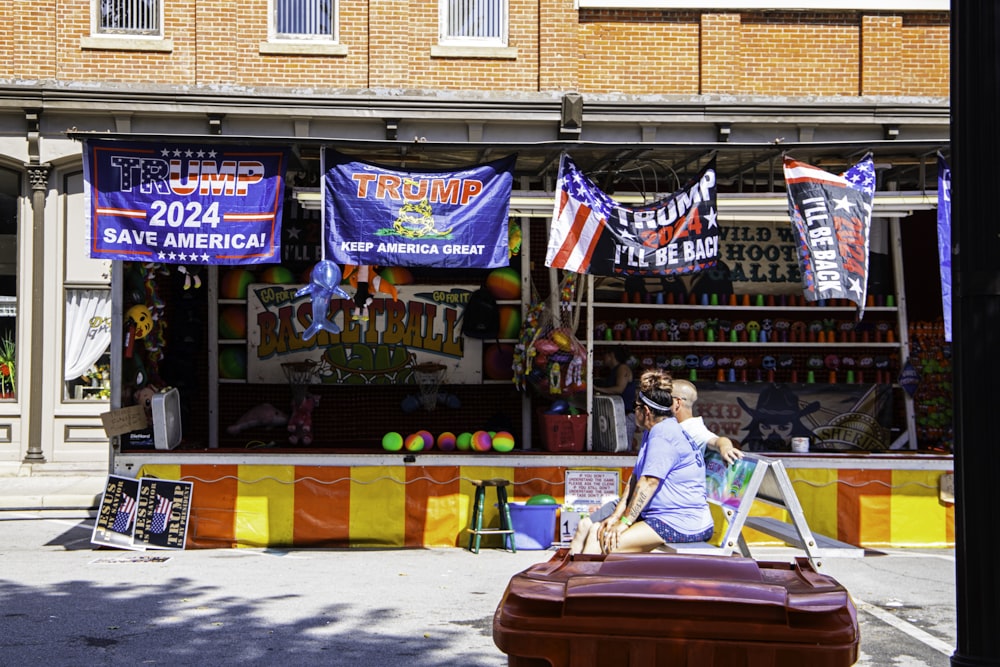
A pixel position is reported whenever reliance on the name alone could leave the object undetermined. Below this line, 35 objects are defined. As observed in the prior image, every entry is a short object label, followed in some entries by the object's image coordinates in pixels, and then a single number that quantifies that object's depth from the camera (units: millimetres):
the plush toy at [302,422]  13383
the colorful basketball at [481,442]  11332
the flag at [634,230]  10727
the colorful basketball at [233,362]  13945
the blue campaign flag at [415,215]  10594
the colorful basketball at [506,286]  13914
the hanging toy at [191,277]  12008
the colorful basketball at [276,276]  13867
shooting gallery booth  10609
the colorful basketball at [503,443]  11266
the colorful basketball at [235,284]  13883
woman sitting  7078
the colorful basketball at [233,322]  13938
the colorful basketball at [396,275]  13758
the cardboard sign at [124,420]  10500
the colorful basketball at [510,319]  13945
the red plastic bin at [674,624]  3879
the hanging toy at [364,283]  11758
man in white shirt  8102
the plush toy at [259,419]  13688
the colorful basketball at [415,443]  11297
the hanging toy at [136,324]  11180
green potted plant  16297
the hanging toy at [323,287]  10521
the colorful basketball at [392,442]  11227
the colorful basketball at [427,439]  11414
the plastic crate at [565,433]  11469
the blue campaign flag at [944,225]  10867
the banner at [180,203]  10469
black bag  13812
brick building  16141
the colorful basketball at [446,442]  11508
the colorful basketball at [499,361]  14172
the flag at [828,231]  10641
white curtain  16266
